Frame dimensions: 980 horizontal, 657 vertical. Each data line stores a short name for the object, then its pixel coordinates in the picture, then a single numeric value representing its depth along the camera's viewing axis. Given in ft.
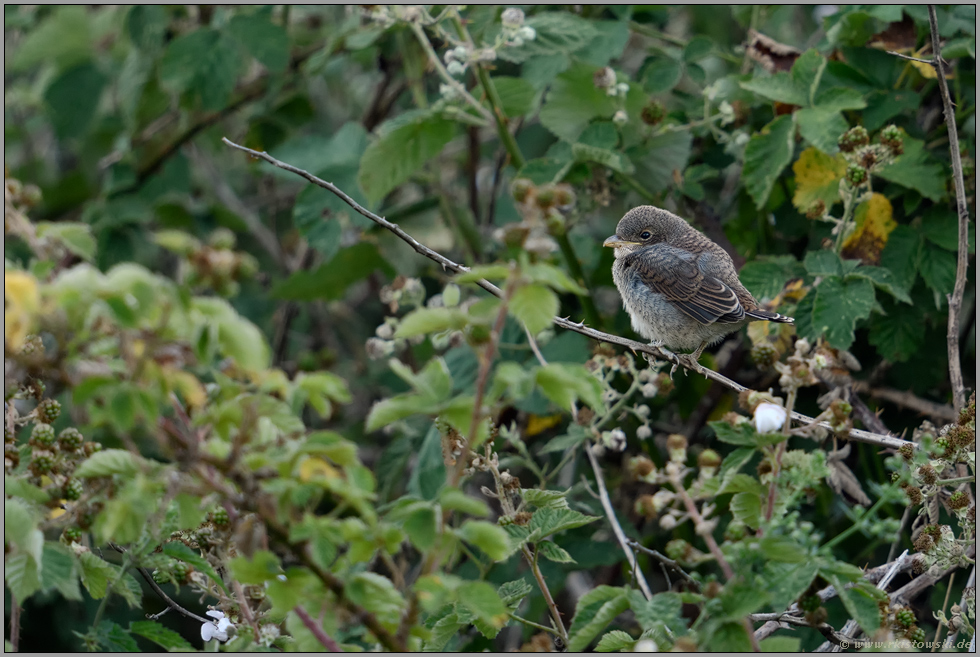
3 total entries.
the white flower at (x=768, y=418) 12.42
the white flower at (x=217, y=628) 12.79
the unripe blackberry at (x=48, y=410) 13.05
